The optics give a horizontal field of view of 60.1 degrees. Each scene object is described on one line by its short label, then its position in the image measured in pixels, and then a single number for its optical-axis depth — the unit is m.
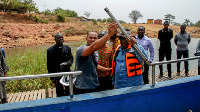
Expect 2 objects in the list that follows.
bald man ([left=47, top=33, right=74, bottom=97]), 3.43
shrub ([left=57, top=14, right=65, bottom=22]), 36.56
